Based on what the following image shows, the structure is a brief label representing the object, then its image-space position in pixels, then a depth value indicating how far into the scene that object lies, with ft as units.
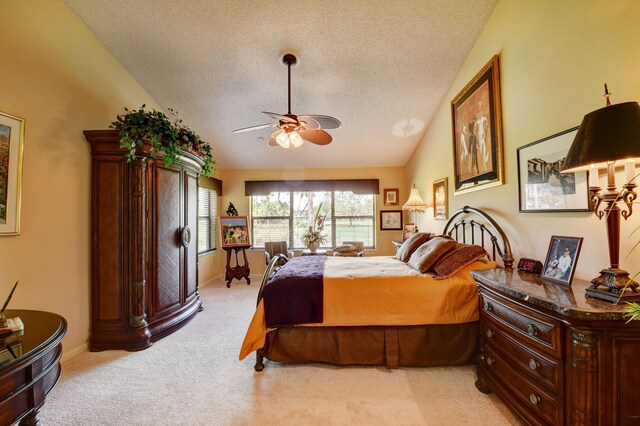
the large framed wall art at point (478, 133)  8.24
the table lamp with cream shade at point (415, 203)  13.28
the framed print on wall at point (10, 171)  6.56
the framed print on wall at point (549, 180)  5.73
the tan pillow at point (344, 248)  16.66
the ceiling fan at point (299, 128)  8.00
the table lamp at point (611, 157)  3.75
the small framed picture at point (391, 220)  18.56
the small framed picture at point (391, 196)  18.54
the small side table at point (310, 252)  17.11
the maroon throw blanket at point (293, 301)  7.44
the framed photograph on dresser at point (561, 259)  5.13
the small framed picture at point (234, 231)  16.63
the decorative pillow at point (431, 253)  8.34
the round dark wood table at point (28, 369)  2.69
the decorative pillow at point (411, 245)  10.41
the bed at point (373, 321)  7.39
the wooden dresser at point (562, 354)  3.83
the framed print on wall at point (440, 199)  11.88
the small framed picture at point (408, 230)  15.08
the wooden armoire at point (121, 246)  8.71
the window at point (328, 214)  19.01
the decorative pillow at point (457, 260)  7.61
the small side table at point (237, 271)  16.34
